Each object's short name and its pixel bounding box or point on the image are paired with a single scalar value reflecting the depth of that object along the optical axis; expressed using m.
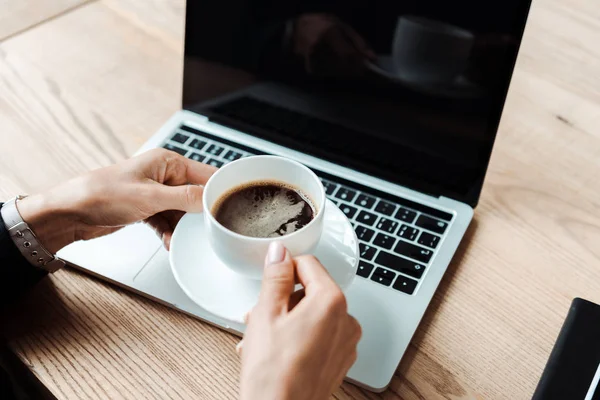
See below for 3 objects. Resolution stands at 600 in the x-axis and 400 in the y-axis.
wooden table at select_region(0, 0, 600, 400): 0.67
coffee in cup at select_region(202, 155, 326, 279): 0.67
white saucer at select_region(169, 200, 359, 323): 0.63
